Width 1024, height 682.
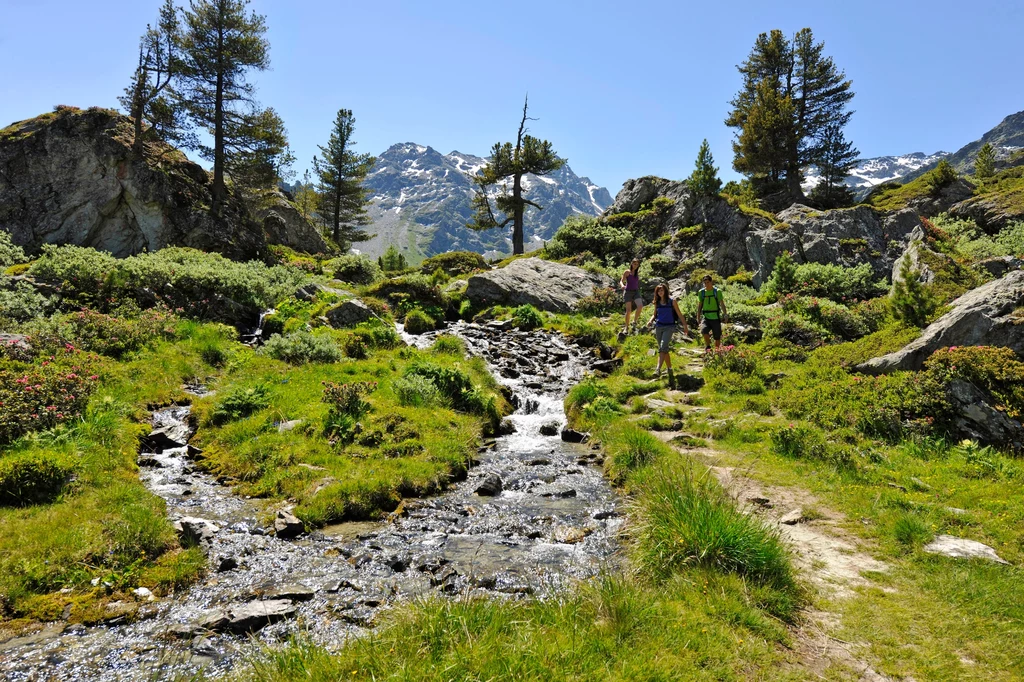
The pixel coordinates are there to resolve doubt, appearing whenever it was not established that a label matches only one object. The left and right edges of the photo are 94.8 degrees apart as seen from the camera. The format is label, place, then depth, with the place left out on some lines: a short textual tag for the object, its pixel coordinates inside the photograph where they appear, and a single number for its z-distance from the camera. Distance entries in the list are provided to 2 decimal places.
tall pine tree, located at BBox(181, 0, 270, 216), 35.72
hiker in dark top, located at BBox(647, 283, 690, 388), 15.98
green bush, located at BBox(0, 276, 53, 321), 15.21
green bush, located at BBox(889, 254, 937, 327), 14.93
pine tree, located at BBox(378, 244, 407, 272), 50.09
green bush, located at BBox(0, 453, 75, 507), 7.74
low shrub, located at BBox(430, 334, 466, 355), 20.53
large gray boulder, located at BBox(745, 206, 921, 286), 27.84
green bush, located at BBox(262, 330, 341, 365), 17.48
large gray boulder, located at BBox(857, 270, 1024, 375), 11.31
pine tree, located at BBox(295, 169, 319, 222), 68.92
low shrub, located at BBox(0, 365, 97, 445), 9.44
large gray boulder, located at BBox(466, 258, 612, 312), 29.98
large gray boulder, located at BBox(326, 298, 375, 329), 22.66
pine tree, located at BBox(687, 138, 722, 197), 35.09
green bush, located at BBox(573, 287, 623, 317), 28.73
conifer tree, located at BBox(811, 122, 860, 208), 47.03
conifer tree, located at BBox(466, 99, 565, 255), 48.09
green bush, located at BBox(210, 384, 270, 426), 12.46
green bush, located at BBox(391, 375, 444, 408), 14.05
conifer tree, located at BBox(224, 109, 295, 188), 37.81
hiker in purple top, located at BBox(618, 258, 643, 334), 21.86
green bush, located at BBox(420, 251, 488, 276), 39.06
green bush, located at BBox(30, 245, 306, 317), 18.34
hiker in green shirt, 18.12
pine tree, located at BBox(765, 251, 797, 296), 24.97
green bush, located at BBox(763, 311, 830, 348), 18.28
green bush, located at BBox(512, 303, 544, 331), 26.39
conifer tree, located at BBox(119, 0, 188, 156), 34.09
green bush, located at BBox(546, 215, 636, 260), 37.44
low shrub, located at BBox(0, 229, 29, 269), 22.25
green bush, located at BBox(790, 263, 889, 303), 23.84
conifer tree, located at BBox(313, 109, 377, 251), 56.75
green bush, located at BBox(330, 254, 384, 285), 35.62
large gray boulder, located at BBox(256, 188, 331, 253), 48.09
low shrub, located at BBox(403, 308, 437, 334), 24.89
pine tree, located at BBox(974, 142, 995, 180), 40.70
